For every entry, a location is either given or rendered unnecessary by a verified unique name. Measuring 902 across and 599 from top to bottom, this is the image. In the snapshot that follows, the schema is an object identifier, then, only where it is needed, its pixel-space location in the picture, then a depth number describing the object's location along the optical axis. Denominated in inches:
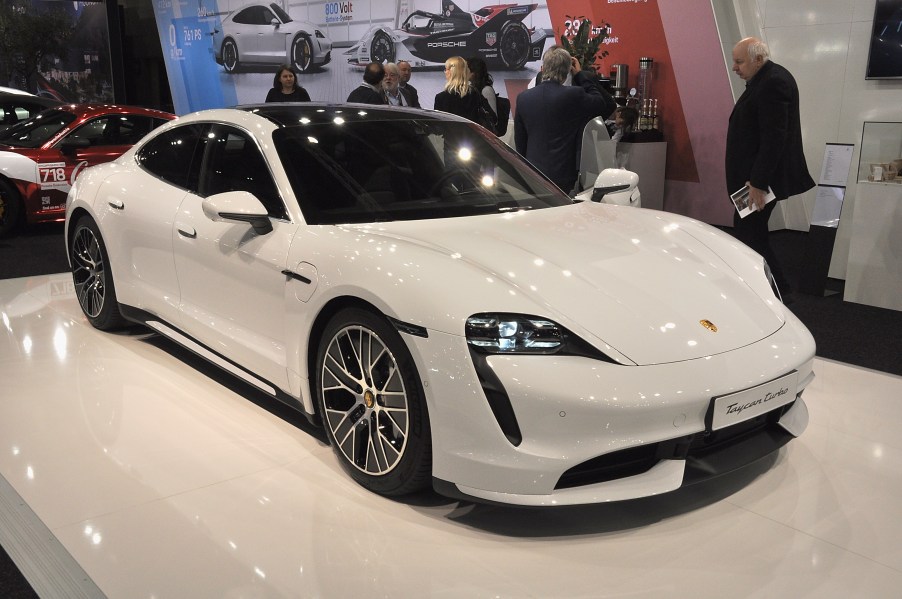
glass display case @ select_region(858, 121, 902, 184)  223.8
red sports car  301.7
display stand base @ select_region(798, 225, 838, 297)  234.4
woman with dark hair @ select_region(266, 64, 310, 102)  327.6
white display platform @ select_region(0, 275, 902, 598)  94.3
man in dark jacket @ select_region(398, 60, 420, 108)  296.9
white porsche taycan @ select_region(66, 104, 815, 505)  95.3
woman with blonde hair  245.6
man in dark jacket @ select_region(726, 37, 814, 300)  211.2
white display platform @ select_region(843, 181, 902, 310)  221.8
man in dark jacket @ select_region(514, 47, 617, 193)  226.7
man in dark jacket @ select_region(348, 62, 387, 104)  268.4
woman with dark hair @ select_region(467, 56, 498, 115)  258.1
